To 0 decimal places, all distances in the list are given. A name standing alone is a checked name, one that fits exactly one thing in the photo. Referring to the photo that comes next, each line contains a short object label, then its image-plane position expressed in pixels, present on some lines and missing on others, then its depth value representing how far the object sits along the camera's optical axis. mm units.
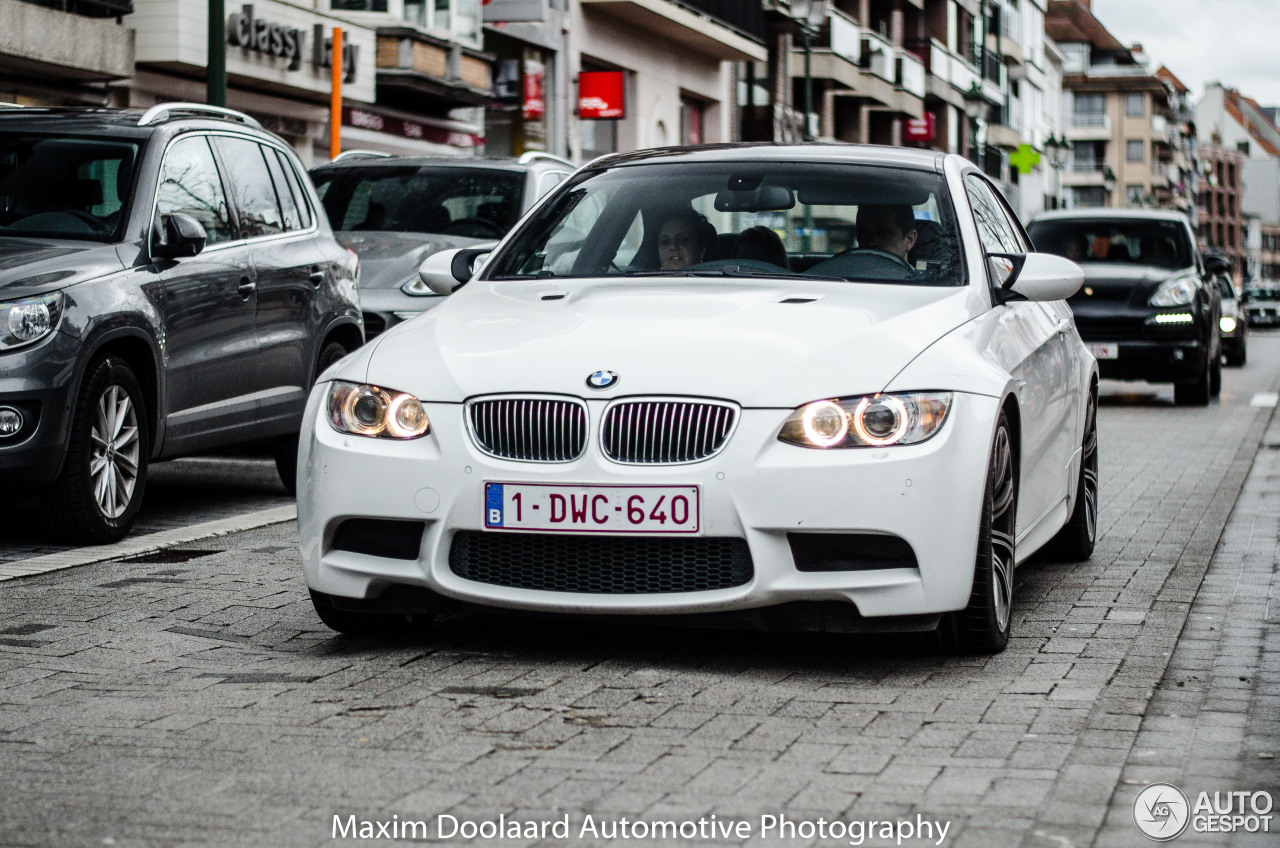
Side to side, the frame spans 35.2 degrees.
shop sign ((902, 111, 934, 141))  55031
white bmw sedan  5219
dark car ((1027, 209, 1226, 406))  18703
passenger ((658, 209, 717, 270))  6621
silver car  12914
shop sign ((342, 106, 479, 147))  26766
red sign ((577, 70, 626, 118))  32906
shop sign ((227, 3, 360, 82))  23047
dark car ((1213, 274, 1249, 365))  26750
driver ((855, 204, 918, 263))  6527
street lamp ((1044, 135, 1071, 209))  61625
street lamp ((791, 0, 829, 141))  33938
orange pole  16781
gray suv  7781
